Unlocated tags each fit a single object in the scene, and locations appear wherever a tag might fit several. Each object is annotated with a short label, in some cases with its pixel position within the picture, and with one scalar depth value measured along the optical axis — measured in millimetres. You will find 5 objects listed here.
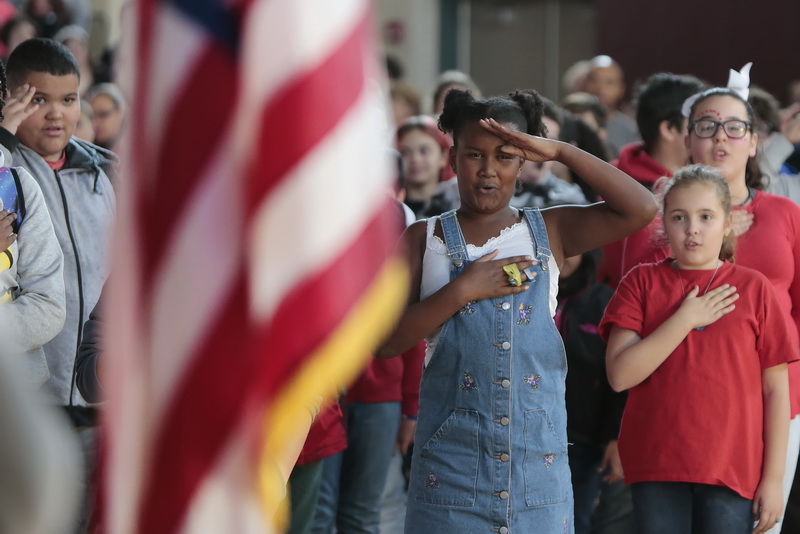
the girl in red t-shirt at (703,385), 7289
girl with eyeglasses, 8141
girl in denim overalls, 6340
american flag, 3348
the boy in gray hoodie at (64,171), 8094
